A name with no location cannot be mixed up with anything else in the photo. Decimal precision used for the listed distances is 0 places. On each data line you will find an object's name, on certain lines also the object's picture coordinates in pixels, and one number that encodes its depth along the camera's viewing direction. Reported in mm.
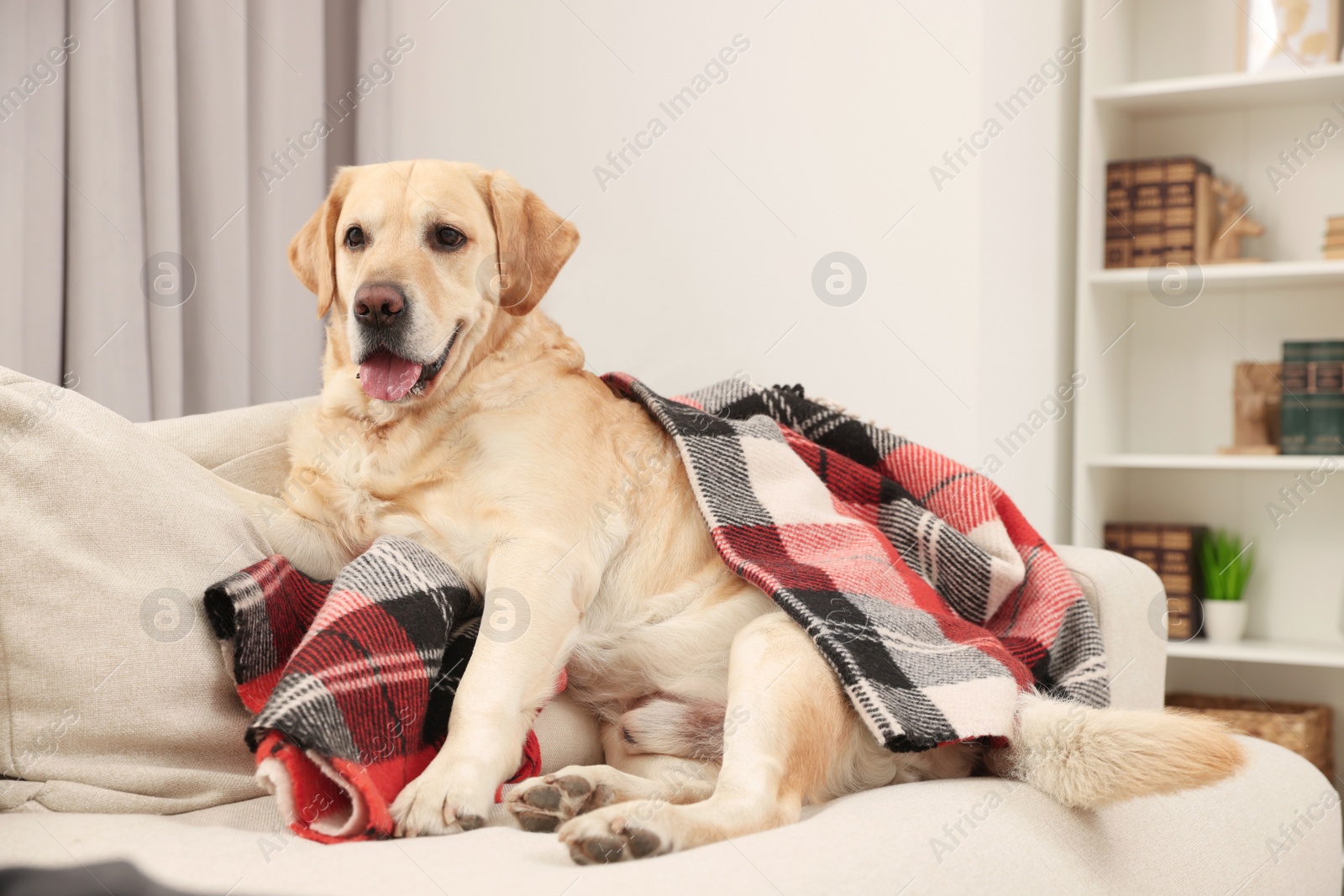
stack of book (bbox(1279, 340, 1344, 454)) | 2725
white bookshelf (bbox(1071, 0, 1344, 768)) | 2812
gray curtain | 1897
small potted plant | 2844
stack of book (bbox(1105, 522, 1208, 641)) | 2852
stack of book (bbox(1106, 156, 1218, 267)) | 2826
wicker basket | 2623
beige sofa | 760
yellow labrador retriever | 975
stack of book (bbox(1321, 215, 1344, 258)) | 2736
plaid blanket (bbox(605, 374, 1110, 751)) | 1059
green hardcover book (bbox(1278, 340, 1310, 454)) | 2773
